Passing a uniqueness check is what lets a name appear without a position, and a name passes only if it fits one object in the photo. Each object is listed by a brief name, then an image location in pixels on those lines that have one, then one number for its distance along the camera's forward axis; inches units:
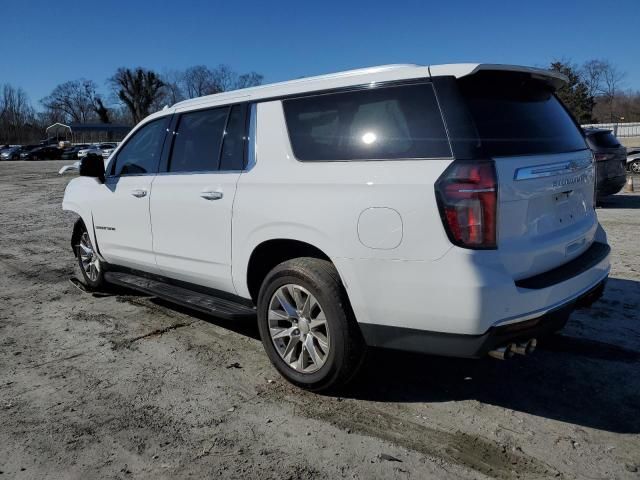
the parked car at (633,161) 810.8
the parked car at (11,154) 2119.8
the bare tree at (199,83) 3991.1
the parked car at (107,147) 1944.5
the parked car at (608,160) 446.3
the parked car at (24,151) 2091.7
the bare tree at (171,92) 4037.9
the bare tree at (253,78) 3696.9
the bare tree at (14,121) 3661.4
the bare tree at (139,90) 3914.9
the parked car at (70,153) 2177.7
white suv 108.4
